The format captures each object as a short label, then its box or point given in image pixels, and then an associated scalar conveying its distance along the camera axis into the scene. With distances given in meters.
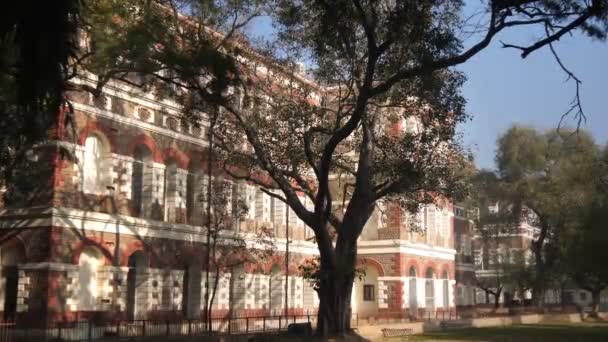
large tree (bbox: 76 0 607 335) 19.41
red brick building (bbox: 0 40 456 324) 26.55
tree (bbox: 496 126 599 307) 51.00
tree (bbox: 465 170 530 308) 55.34
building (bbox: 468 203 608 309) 57.53
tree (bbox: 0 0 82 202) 9.12
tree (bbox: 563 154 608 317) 31.62
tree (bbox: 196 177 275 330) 30.34
